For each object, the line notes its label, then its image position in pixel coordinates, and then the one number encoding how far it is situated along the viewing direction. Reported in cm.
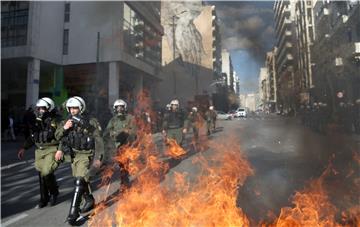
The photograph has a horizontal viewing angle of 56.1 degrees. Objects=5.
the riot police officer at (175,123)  572
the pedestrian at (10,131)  1536
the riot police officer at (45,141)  462
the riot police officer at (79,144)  405
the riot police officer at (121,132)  558
